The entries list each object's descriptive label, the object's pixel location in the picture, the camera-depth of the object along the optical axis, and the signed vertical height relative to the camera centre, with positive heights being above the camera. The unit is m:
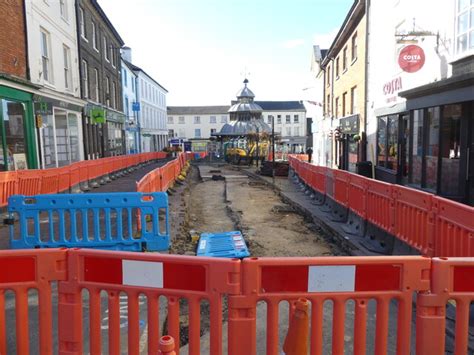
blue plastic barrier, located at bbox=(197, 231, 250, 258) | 6.28 -1.76
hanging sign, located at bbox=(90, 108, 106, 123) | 21.44 +1.68
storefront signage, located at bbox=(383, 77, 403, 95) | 12.91 +1.97
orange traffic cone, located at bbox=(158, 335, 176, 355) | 2.36 -1.22
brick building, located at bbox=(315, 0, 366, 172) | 17.02 +2.84
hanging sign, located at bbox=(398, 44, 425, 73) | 10.89 +2.41
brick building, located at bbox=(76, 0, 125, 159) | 21.37 +4.27
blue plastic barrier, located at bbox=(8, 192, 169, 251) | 6.30 -1.12
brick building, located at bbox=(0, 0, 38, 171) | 12.04 +1.70
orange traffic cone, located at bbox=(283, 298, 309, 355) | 2.60 -1.26
